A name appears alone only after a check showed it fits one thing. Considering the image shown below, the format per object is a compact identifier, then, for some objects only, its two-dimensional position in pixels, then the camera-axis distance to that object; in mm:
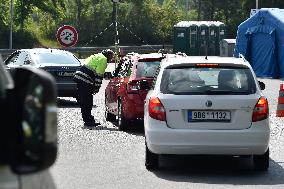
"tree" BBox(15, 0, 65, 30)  86125
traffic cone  18484
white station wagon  9891
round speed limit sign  28750
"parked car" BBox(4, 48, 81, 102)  21516
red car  15289
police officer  17031
